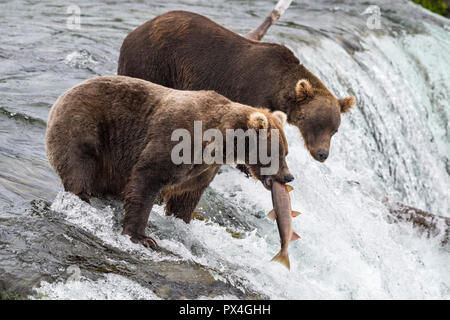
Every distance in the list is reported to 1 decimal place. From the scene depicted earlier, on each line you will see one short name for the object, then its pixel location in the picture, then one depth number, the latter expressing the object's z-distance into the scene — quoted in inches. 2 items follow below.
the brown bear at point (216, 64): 593.0
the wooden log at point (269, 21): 725.3
